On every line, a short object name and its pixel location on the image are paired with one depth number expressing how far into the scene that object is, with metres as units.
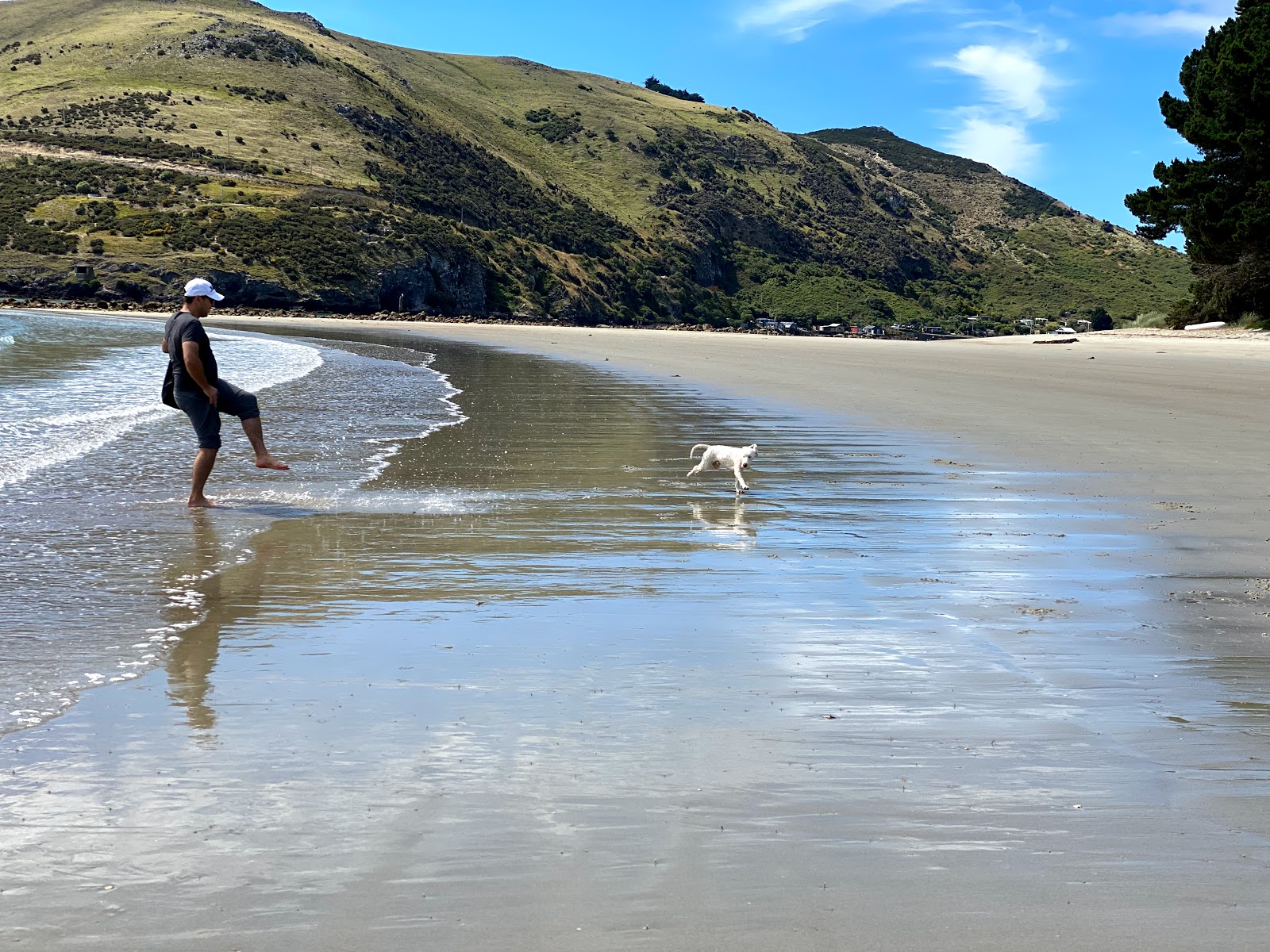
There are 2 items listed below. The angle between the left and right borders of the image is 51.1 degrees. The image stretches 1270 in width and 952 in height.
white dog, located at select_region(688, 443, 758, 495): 10.79
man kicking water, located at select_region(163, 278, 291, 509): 10.24
